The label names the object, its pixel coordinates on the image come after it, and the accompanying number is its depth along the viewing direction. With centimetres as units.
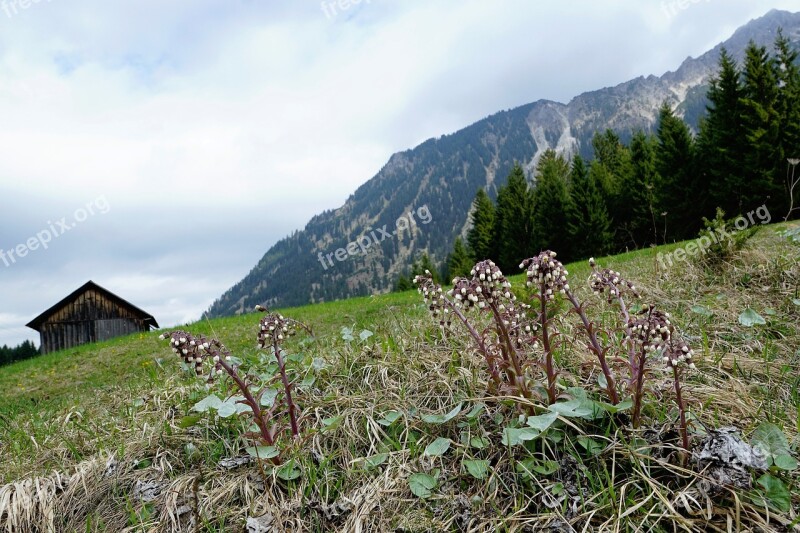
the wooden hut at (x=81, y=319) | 2914
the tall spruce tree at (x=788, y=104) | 2917
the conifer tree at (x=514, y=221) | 4675
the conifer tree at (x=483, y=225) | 5144
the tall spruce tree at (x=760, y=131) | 2917
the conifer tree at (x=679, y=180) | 3491
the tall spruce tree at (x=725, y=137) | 3095
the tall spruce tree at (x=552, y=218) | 4325
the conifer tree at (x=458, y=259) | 5483
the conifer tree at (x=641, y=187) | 3922
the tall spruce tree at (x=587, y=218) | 4019
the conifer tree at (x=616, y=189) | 4353
